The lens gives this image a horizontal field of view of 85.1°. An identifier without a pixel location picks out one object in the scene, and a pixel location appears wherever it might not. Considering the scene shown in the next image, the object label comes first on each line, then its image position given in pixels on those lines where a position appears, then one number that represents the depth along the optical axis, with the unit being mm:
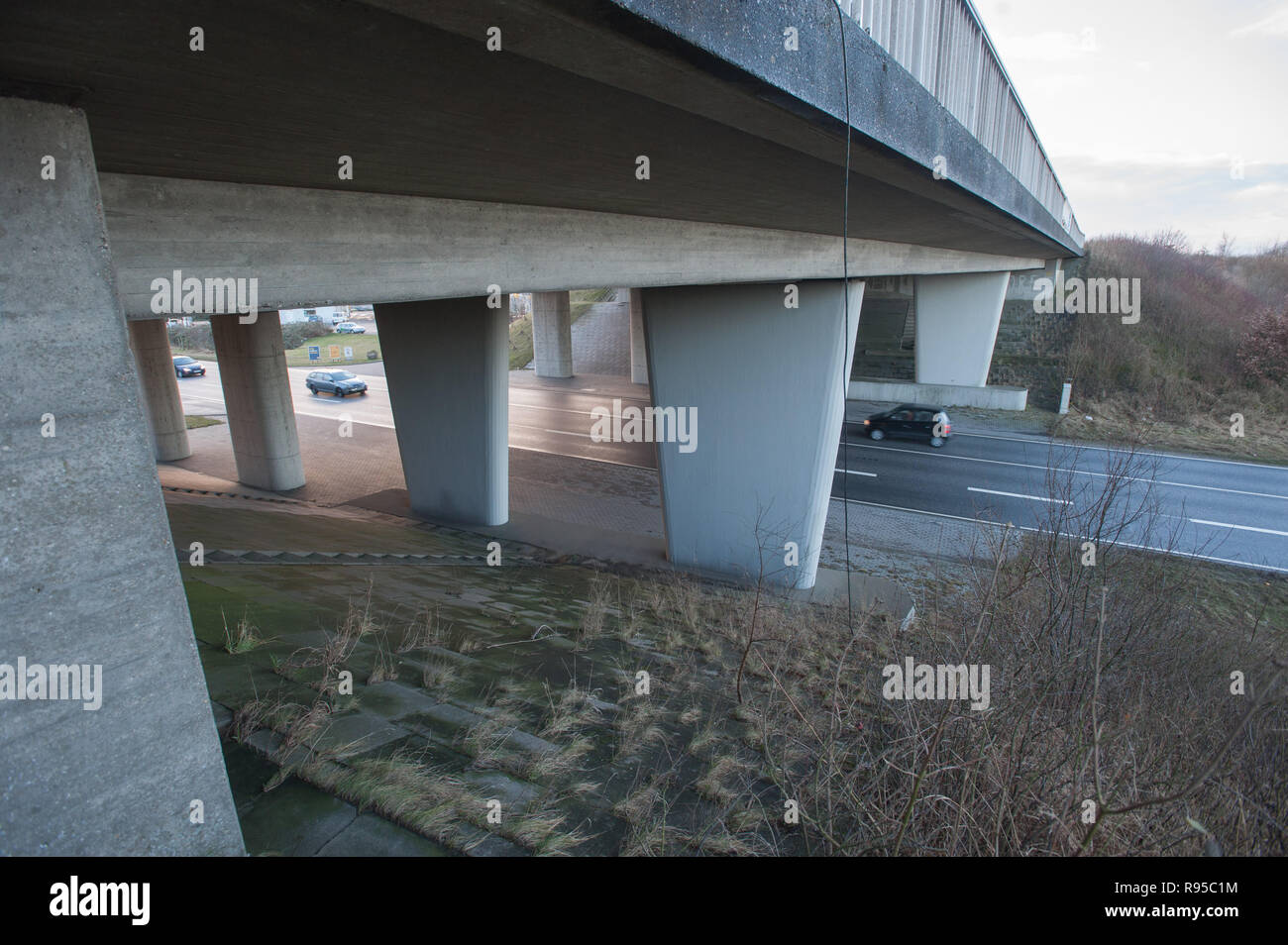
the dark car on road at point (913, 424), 20609
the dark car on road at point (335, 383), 27703
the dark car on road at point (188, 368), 32969
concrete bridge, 2170
